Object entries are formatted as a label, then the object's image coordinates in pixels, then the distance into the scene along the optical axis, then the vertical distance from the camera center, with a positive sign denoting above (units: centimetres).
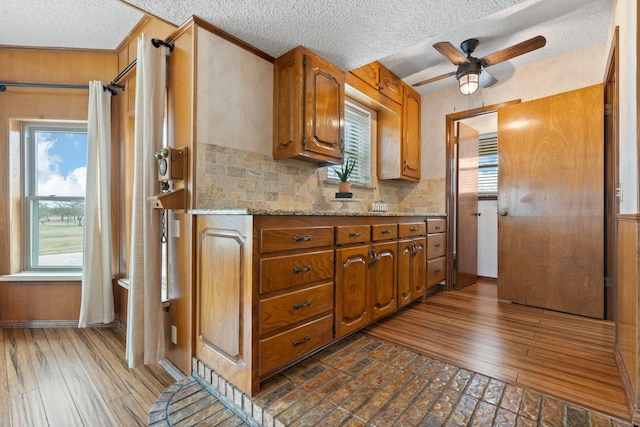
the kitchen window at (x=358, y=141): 334 +86
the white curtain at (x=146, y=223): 183 -6
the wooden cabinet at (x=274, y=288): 146 -43
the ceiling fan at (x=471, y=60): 238 +136
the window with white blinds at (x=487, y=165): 430 +73
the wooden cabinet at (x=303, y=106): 220 +84
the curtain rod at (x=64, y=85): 257 +116
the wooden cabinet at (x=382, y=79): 298 +146
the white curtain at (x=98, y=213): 253 +1
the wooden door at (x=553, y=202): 262 +11
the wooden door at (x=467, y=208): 364 +8
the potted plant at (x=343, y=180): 283 +34
